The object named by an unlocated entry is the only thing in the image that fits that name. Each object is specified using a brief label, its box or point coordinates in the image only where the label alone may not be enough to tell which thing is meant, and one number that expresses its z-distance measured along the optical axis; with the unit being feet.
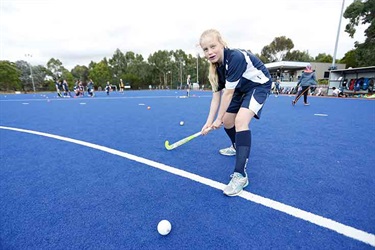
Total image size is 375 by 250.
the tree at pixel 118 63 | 223.92
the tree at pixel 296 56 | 165.07
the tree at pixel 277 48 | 163.12
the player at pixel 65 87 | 69.80
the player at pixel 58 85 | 72.38
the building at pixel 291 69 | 102.46
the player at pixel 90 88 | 73.23
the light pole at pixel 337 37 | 62.59
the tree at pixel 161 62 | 203.60
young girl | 6.81
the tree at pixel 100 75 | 203.62
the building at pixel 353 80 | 50.62
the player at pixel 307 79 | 31.18
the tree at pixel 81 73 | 239.71
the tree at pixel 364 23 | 79.05
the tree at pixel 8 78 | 150.71
